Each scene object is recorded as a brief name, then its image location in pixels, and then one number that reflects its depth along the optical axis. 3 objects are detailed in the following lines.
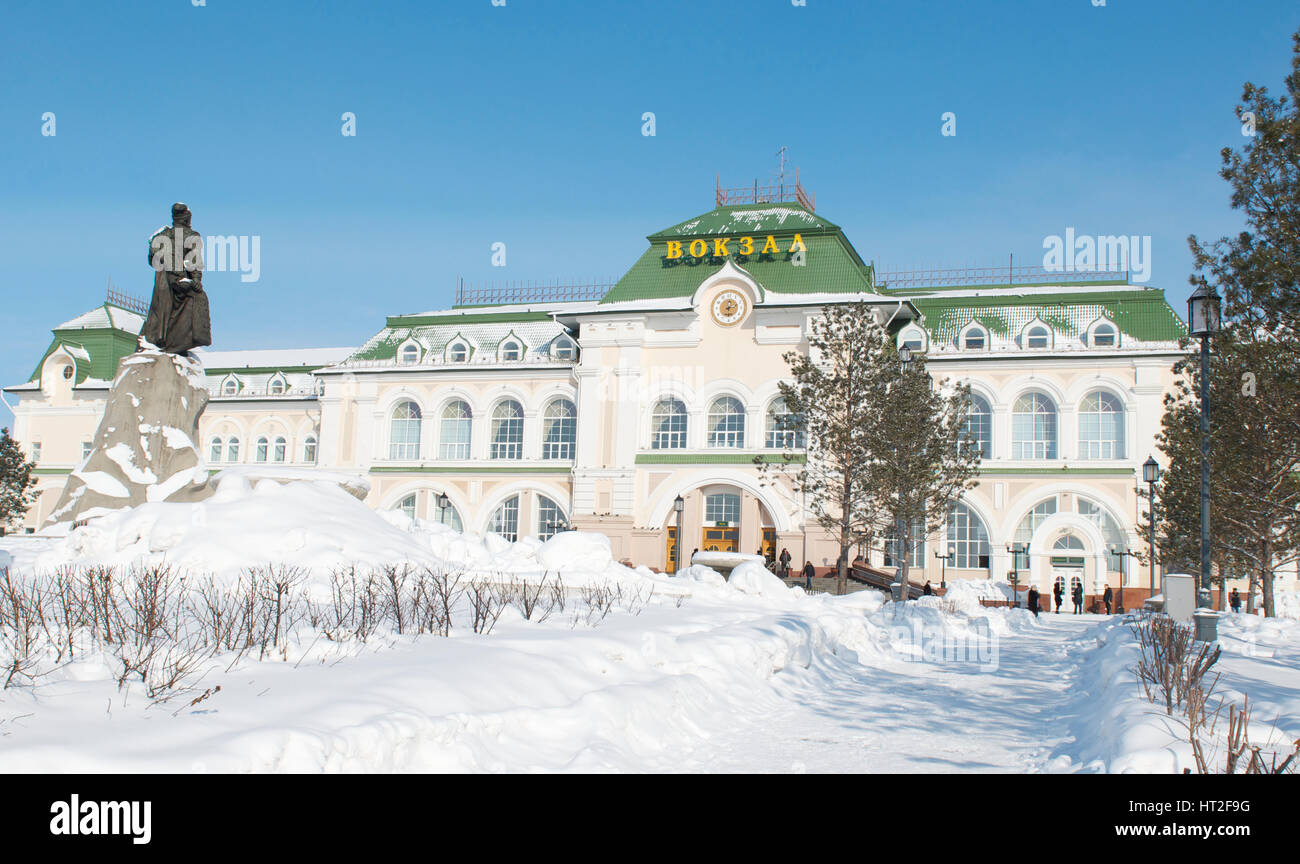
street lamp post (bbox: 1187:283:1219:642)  15.66
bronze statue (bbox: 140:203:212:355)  18.05
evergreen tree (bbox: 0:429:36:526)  48.44
